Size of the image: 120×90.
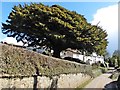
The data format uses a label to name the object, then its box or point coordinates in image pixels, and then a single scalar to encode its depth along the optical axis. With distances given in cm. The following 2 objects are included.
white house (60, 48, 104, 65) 2770
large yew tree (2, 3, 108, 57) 1310
